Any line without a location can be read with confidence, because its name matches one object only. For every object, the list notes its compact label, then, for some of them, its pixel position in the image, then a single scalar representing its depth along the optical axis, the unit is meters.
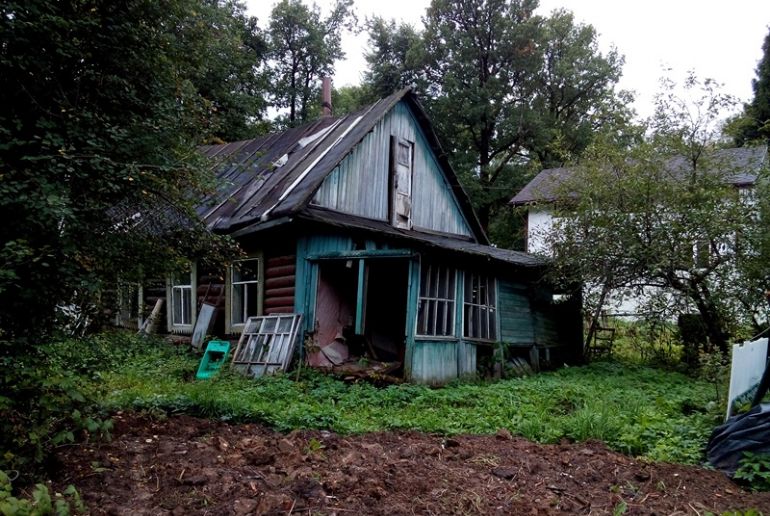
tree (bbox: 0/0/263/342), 4.06
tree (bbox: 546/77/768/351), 11.26
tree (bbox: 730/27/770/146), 24.75
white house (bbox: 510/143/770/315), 11.66
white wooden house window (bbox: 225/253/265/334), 11.46
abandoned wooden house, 10.13
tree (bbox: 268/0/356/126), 29.05
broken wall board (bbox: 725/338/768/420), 5.90
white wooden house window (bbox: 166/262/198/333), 12.75
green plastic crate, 9.95
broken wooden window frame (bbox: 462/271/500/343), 11.02
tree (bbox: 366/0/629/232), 26.83
